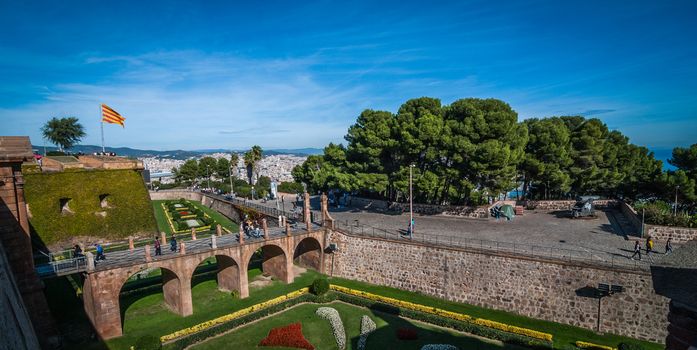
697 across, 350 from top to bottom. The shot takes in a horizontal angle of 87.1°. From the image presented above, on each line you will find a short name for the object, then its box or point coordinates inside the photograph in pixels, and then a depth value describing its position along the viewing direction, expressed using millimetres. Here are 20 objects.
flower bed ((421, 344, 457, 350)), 21297
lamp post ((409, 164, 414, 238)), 30500
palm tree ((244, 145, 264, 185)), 68062
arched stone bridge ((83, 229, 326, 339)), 22578
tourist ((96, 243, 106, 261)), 23308
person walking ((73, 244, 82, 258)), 23108
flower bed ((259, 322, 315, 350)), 22484
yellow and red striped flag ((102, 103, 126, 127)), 44781
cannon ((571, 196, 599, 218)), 35625
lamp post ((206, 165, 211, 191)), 83762
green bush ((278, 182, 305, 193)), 68475
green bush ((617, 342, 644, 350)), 19594
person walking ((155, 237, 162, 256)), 24672
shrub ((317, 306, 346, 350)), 22756
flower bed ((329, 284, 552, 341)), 22305
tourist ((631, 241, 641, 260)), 23156
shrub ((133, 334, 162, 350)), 20547
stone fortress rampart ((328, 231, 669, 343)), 21969
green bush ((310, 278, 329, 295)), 29016
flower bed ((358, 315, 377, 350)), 22500
